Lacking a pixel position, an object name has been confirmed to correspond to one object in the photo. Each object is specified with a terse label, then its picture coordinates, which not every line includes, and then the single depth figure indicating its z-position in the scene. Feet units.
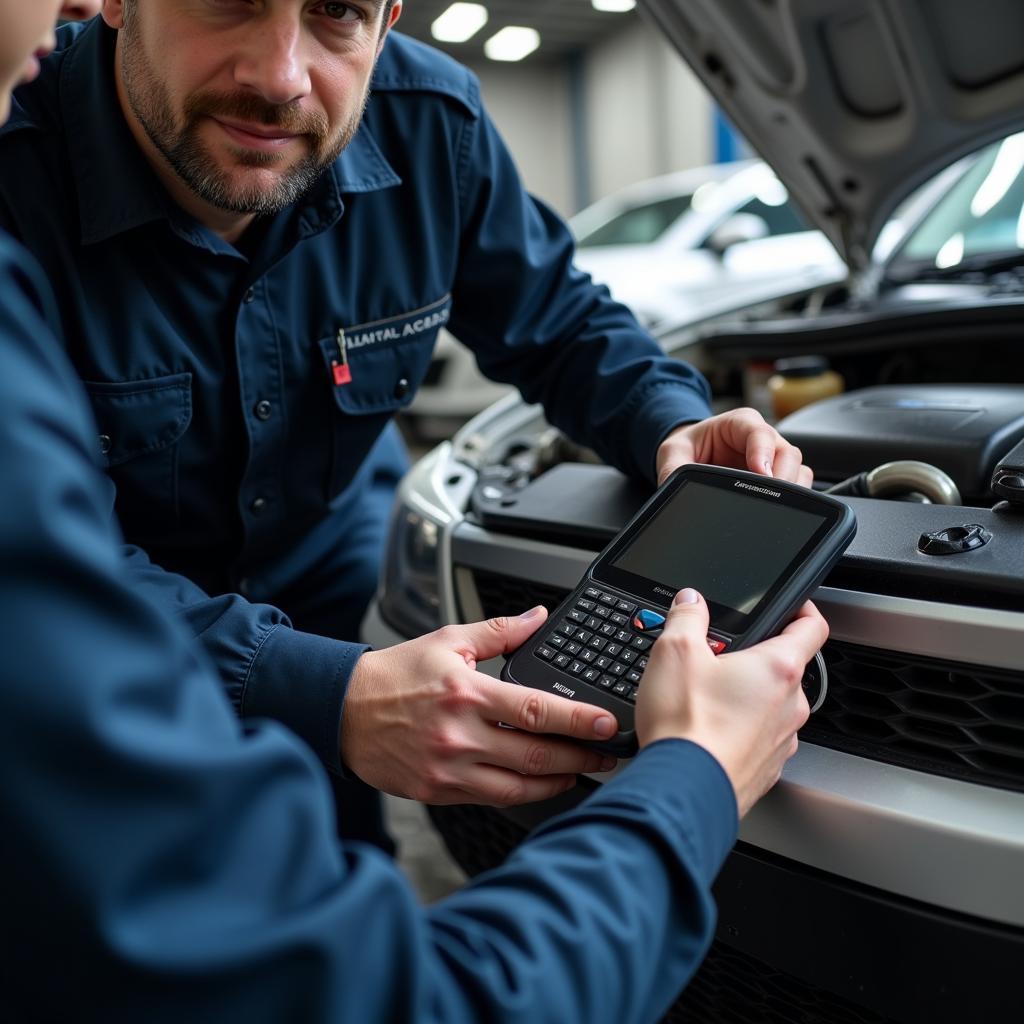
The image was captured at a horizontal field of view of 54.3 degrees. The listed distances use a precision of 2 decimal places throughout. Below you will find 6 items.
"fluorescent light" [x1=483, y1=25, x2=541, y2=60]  30.55
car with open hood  2.39
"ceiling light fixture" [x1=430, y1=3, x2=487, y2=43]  27.14
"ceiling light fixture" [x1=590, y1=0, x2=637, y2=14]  27.04
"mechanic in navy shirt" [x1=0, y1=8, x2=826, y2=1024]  1.24
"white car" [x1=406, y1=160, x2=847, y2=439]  10.98
